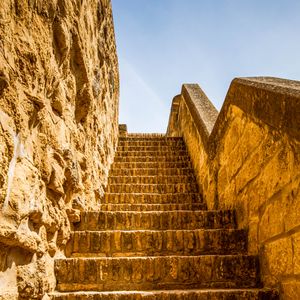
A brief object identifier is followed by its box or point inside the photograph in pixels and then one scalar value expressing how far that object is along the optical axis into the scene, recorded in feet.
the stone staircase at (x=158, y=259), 6.02
